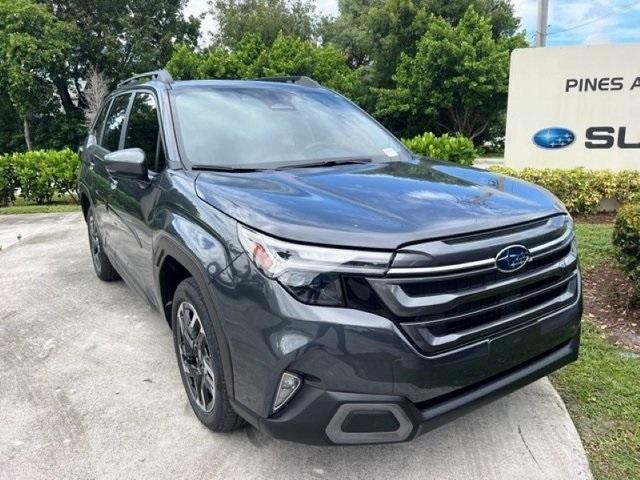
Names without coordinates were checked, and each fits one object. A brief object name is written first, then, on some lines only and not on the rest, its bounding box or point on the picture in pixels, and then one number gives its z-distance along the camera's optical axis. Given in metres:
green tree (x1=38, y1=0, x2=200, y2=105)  32.38
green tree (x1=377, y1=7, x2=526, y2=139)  23.70
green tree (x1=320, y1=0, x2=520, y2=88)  26.44
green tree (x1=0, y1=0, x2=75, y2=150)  28.58
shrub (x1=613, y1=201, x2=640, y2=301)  3.69
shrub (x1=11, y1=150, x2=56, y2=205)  11.20
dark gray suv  1.93
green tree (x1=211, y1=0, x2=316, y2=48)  35.22
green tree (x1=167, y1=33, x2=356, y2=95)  24.28
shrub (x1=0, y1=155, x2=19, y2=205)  11.46
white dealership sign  7.39
